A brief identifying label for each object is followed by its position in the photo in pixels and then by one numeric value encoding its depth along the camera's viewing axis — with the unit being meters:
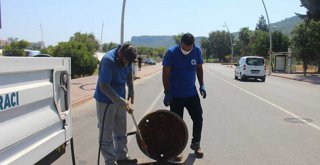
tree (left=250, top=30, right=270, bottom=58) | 75.69
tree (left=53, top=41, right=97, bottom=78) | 35.22
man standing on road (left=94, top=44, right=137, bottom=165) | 5.59
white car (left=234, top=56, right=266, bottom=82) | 32.47
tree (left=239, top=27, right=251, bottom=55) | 127.07
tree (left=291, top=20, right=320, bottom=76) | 43.25
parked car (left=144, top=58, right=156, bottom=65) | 94.12
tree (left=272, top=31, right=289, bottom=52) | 76.25
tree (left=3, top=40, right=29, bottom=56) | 37.75
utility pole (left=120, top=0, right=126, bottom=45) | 27.78
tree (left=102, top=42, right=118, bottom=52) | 155.62
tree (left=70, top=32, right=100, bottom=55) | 89.44
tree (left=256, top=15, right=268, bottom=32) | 138.88
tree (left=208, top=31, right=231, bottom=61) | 141.62
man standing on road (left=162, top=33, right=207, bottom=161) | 6.96
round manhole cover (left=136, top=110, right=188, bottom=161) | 6.39
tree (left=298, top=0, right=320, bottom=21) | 42.09
